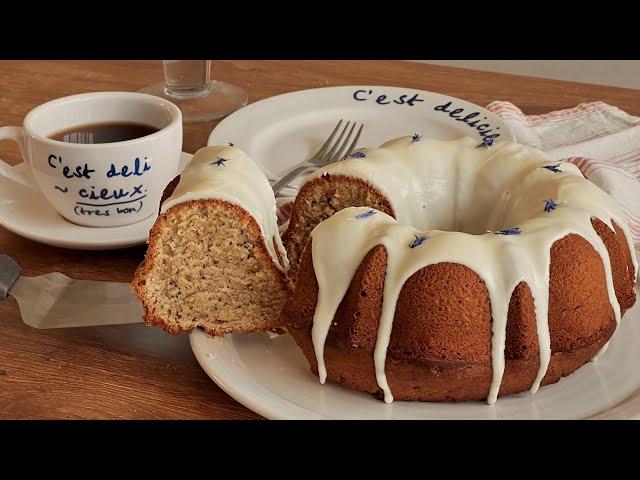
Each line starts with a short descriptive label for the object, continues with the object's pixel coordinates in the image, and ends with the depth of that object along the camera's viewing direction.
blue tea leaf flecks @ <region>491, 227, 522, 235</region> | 1.05
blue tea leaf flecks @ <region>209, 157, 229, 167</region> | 1.20
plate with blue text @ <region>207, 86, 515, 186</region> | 1.76
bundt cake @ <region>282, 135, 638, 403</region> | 1.01
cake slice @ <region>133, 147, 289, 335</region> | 1.13
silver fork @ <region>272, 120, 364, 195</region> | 1.60
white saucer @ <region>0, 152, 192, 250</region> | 1.36
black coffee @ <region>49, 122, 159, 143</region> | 1.46
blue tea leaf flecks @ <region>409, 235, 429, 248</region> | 1.04
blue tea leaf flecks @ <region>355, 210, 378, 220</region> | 1.09
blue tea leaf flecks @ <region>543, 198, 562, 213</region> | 1.12
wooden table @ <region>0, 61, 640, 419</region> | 1.08
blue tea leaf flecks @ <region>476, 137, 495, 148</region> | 1.30
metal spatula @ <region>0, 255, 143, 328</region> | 1.20
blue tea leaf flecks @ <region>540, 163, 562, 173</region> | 1.21
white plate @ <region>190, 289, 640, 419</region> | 1.01
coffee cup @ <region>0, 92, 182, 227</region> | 1.36
